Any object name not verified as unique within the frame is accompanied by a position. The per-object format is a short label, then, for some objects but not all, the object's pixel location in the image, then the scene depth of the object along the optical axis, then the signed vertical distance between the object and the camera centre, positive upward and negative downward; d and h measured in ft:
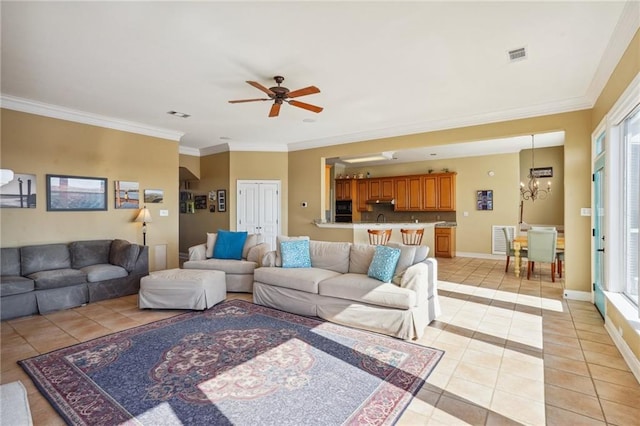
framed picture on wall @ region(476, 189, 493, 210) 27.78 +1.03
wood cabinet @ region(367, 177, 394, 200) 32.09 +2.39
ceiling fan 11.12 +4.36
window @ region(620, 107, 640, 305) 9.95 +0.42
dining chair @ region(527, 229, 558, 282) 18.15 -2.07
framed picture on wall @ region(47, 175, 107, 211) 15.79 +1.15
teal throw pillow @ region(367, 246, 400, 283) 11.66 -1.94
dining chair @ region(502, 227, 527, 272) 20.86 -2.08
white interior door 24.31 +0.38
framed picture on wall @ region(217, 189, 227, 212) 24.66 +1.05
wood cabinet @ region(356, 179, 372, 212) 33.65 +1.80
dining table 19.38 -2.22
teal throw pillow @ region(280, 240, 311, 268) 14.40 -1.90
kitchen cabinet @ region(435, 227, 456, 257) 27.81 -2.71
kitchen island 22.84 -1.26
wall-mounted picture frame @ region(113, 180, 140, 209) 18.22 +1.17
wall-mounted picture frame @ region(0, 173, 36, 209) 14.35 +1.05
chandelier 26.78 +1.78
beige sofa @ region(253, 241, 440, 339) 10.57 -2.88
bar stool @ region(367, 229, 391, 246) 23.83 -1.90
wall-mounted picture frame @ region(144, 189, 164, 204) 19.65 +1.15
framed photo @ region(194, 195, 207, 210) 26.37 +1.05
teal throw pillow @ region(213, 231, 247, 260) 17.38 -1.75
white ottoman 13.14 -3.24
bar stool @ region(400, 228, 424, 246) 24.98 -1.88
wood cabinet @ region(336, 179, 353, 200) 34.47 +2.52
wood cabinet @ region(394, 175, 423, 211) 30.60 +1.80
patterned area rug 6.68 -4.16
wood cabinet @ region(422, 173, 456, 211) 29.07 +1.82
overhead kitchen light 25.50 +4.67
